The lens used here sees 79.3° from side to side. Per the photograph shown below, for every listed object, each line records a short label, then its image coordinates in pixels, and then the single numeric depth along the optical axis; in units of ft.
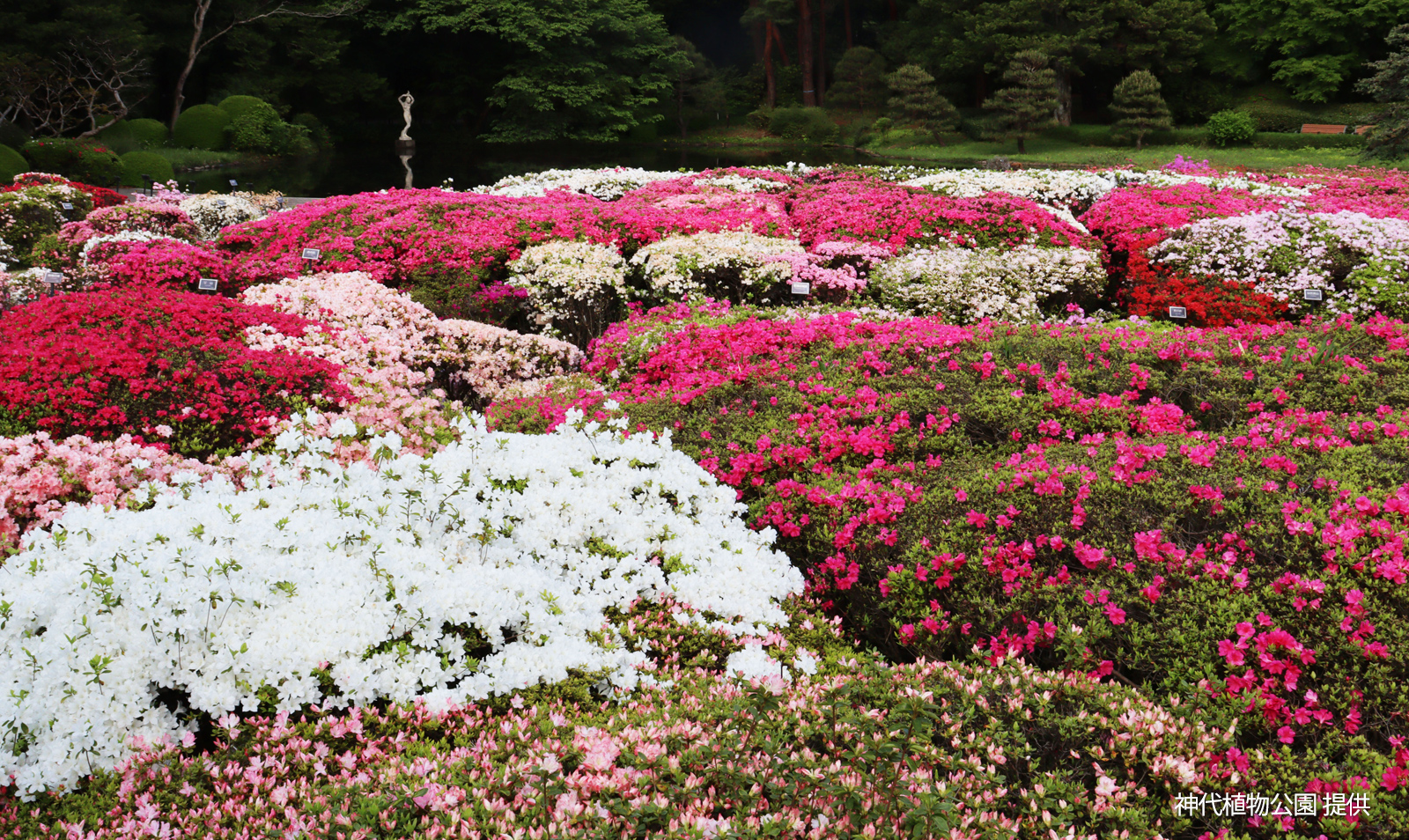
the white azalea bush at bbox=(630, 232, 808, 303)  29.58
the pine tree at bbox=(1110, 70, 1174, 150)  107.24
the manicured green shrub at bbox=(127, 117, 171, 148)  106.32
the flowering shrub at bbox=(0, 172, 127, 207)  49.29
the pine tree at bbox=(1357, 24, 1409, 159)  70.74
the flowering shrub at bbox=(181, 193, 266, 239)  49.44
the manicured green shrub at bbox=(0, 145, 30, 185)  69.05
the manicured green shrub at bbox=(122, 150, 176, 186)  75.20
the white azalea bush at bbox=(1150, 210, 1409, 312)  29.04
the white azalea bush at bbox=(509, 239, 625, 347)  29.68
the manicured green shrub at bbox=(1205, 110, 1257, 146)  110.63
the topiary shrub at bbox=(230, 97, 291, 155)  108.58
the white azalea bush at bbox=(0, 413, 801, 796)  8.69
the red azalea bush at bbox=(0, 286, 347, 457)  16.37
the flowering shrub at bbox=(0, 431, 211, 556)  13.21
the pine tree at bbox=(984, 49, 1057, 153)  109.91
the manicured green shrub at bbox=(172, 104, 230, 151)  109.19
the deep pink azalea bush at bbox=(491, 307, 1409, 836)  10.04
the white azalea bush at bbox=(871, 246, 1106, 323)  29.25
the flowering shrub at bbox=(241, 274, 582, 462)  18.13
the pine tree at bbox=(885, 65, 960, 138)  119.34
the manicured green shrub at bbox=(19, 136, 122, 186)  72.33
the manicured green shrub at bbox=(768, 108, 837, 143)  137.39
